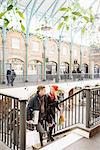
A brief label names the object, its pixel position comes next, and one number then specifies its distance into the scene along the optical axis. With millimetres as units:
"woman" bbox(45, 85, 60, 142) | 4535
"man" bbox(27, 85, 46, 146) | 4109
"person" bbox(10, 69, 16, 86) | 13716
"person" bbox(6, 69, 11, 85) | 14023
